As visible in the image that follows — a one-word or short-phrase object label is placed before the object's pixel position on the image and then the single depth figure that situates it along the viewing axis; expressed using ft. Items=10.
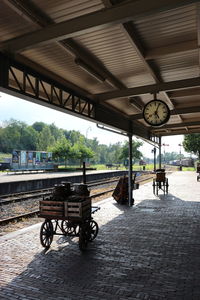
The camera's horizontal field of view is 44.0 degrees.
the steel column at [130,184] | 37.93
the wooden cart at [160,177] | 49.65
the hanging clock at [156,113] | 24.49
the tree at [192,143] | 138.10
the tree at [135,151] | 195.31
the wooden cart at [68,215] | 18.89
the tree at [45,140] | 322.14
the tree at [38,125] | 431.43
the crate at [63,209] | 18.84
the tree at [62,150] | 153.69
